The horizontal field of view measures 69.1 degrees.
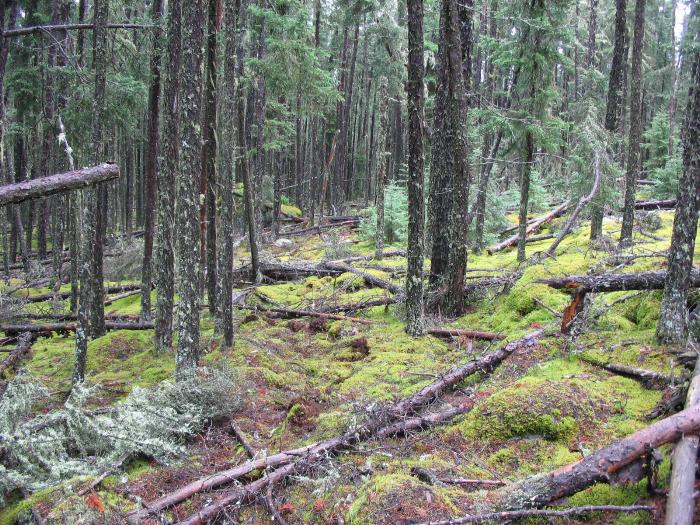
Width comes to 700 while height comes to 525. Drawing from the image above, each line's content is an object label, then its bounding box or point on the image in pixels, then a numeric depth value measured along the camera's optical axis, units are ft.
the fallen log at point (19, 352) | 30.35
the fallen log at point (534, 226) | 56.44
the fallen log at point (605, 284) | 20.65
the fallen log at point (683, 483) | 8.77
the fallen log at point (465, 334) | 25.85
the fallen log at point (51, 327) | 35.35
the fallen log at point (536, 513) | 9.88
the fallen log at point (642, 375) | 15.90
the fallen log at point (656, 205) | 54.13
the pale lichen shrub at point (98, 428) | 15.71
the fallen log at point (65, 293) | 48.08
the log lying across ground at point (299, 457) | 13.75
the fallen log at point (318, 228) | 84.94
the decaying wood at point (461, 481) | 12.84
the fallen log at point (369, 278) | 37.19
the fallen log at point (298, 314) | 34.09
